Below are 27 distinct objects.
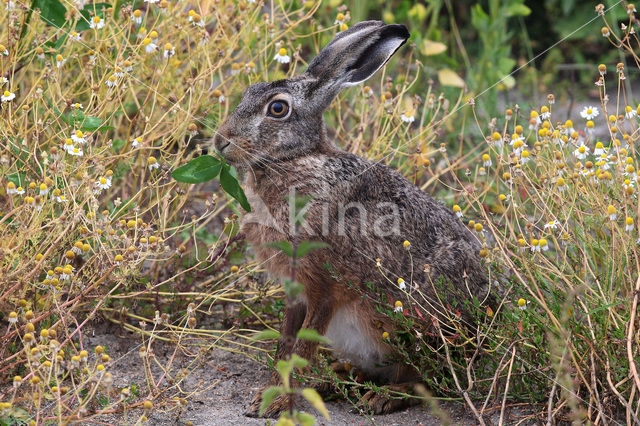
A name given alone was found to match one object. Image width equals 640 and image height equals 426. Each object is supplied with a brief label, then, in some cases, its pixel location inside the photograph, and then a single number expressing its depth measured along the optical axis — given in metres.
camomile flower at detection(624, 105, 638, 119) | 7.32
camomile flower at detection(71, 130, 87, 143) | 7.12
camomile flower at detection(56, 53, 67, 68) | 7.90
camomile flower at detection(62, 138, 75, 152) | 7.02
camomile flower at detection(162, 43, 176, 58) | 8.10
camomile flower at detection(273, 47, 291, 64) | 8.69
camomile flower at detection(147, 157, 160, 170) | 7.69
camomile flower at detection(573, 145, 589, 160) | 7.23
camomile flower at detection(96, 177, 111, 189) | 7.28
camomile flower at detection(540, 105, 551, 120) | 7.53
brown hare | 7.84
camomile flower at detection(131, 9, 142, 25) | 8.15
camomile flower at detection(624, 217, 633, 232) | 6.62
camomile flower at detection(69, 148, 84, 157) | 7.09
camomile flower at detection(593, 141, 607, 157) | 7.34
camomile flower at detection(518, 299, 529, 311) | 6.70
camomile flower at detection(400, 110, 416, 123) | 9.04
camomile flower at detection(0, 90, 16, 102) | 7.35
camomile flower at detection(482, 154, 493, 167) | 7.40
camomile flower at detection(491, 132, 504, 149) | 7.62
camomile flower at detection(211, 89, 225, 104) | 9.05
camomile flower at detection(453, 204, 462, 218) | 7.64
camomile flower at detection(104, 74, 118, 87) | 7.99
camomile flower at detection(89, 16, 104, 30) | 8.08
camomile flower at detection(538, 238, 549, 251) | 6.73
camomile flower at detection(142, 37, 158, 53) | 8.00
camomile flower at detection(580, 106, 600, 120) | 7.71
